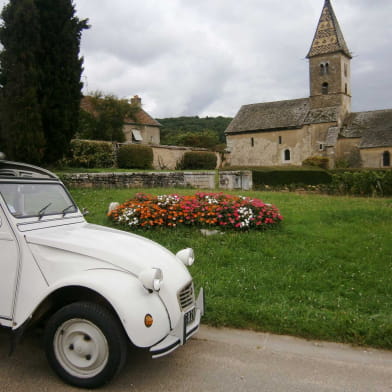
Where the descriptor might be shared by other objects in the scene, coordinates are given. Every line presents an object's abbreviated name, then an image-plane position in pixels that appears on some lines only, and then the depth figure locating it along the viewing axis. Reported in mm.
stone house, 44375
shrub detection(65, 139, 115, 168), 19094
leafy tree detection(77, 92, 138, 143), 28234
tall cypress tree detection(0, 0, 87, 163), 12867
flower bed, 7910
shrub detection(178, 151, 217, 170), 27281
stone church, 41969
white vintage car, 3066
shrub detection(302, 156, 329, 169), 40125
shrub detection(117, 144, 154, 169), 21712
